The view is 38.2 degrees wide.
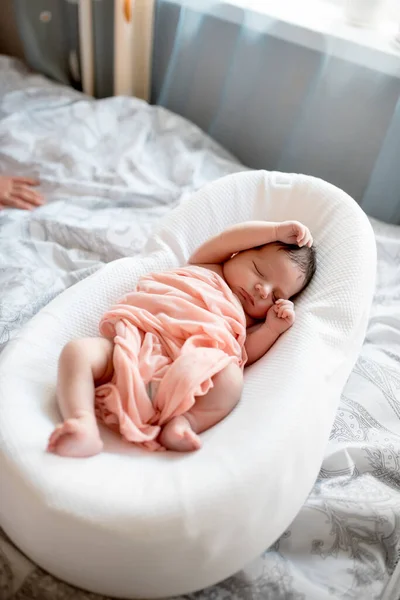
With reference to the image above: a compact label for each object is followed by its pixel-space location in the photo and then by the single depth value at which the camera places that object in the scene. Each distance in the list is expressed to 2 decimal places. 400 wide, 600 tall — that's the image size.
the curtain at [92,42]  1.95
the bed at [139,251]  0.94
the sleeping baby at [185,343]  0.91
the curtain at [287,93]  1.66
